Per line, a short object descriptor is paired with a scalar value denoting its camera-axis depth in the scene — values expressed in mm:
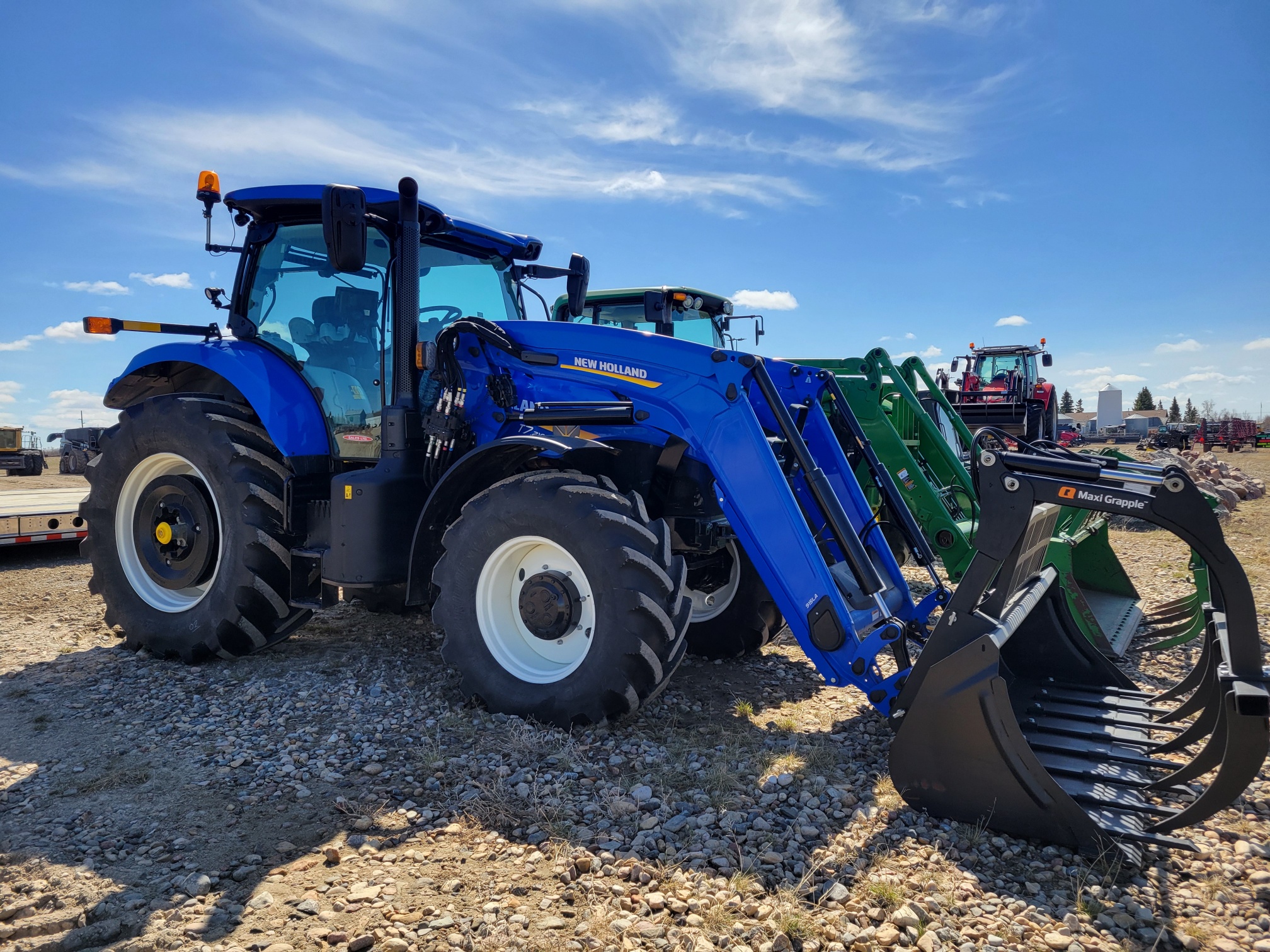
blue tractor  3367
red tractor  19609
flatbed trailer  8930
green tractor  5793
